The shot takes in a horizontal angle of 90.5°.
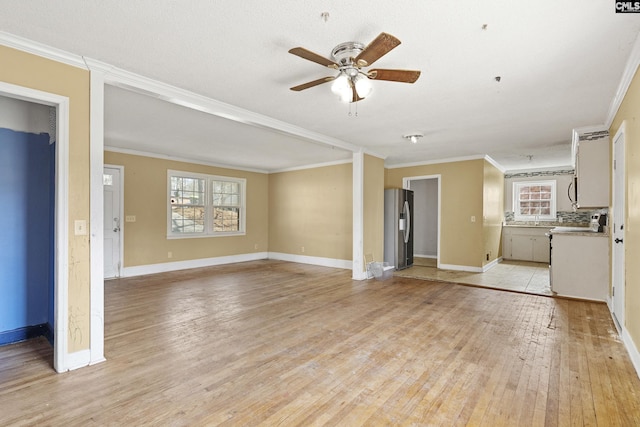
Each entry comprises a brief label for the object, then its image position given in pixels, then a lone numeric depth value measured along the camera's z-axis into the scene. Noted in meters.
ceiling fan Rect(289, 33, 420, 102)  2.14
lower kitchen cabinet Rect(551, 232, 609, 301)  4.43
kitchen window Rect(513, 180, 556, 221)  8.18
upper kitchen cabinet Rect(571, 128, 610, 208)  4.23
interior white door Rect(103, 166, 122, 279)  5.88
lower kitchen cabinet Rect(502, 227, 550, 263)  7.91
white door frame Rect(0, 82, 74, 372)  2.45
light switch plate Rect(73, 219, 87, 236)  2.52
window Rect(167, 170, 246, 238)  6.96
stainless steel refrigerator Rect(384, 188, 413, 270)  6.86
